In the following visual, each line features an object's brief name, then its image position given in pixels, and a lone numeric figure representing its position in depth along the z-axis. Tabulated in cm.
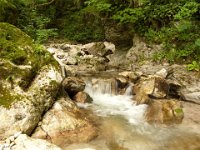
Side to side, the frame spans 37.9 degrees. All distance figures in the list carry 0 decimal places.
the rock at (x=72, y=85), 793
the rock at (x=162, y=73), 965
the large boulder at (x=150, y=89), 816
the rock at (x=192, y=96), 829
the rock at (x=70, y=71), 967
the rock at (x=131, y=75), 921
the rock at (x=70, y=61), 1218
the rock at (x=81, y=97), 791
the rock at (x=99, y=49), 1389
